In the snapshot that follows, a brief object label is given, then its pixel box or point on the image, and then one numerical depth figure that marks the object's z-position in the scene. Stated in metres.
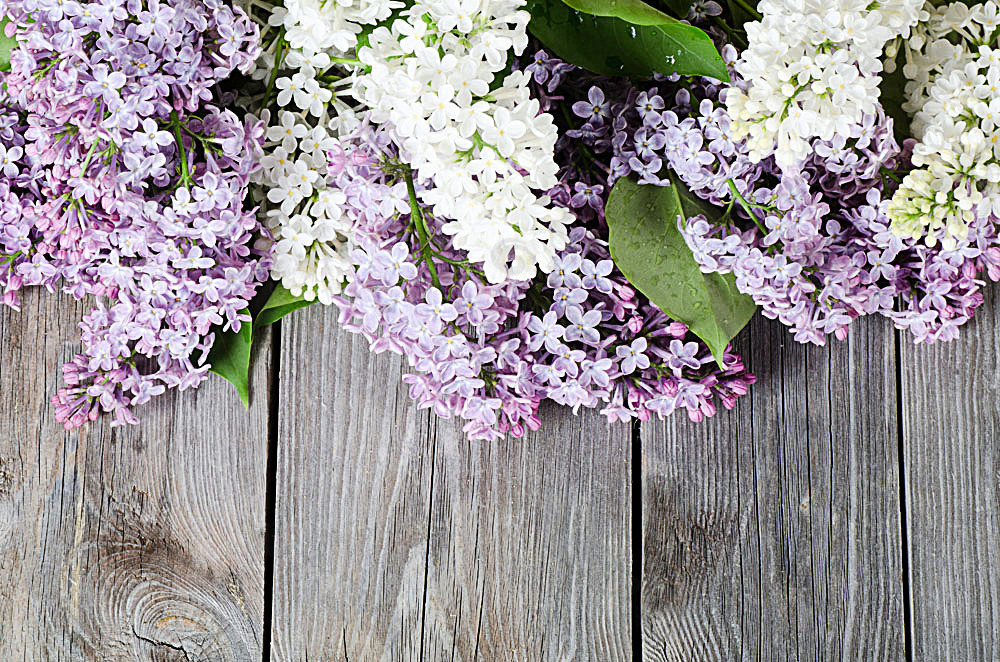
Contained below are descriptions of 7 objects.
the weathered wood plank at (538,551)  1.05
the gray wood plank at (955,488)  1.05
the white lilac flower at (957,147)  0.96
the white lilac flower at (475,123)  0.92
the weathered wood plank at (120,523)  1.05
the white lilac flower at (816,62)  0.93
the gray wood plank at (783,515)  1.05
